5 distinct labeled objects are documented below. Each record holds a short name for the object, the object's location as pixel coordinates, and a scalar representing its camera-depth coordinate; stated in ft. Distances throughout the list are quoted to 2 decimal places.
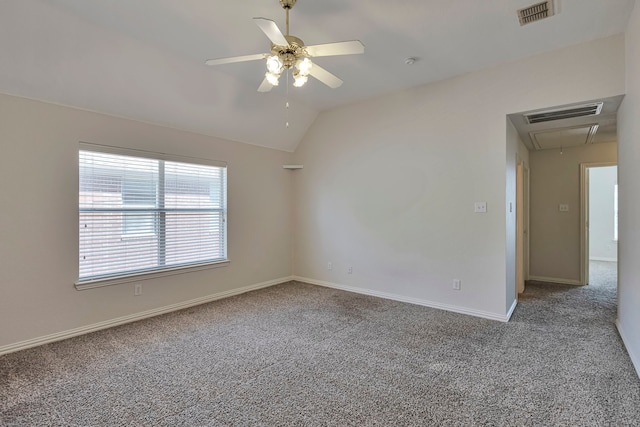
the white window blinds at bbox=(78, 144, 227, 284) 11.10
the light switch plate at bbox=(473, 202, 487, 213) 12.13
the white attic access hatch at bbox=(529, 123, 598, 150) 13.91
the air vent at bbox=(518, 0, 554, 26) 8.17
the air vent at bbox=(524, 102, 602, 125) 10.83
